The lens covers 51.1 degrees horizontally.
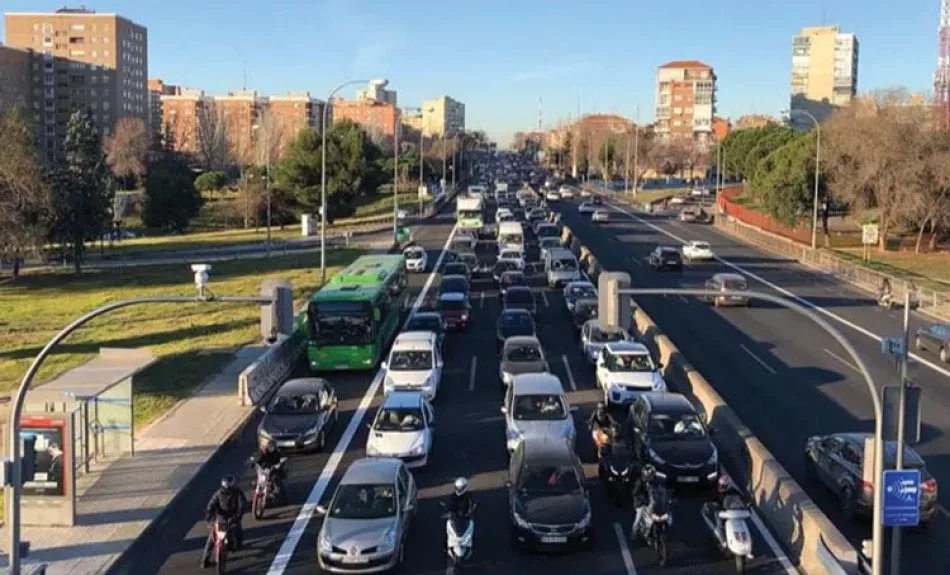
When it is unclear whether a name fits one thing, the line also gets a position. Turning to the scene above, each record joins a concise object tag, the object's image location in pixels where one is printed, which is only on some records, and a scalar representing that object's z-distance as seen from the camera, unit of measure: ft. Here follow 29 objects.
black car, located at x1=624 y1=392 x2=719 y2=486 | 60.59
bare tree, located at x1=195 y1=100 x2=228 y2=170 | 541.34
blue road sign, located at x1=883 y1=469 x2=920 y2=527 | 43.14
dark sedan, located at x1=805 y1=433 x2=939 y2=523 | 55.47
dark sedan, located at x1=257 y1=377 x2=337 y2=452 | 69.51
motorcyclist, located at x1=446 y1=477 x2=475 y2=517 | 50.67
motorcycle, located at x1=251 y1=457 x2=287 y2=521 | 57.77
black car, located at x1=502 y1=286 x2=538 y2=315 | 127.34
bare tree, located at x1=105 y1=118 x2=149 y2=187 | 419.00
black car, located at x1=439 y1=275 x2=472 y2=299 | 132.77
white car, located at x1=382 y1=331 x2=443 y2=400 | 84.38
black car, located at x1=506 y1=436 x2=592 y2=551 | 51.08
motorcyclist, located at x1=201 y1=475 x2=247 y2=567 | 50.52
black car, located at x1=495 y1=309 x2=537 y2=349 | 106.11
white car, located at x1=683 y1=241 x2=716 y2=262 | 191.71
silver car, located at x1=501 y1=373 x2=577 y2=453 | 67.31
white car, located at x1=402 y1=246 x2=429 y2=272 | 178.29
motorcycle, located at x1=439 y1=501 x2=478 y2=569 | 49.67
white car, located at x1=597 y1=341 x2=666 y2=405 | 82.02
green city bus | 95.76
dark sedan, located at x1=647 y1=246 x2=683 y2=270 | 173.37
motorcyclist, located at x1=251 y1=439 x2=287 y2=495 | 58.85
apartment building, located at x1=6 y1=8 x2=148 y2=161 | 488.02
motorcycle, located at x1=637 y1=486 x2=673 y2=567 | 50.44
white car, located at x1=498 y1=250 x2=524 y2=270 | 166.09
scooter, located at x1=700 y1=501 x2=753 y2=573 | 48.91
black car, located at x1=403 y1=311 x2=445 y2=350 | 107.45
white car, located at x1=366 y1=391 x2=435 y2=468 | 65.36
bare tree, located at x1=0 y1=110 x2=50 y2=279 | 159.12
